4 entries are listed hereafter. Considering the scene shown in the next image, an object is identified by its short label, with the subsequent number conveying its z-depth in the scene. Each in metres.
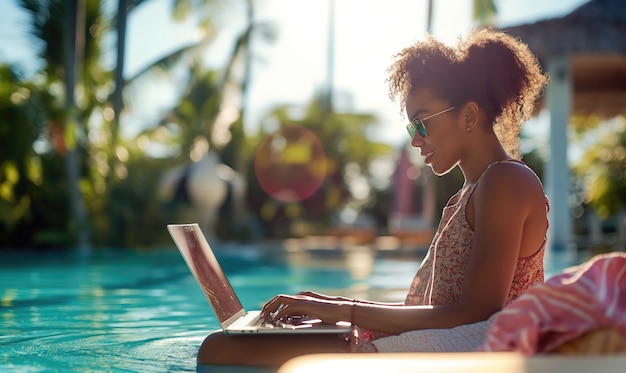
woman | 2.07
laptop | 2.36
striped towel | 1.69
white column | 13.03
